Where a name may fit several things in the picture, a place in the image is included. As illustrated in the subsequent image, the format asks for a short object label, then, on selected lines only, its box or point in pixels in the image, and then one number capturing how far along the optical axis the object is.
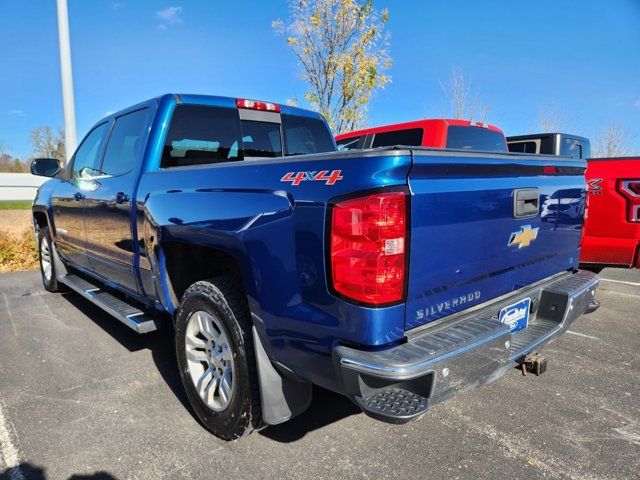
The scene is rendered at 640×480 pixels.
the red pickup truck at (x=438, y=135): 5.90
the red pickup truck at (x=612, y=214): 4.23
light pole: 8.60
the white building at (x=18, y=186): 38.16
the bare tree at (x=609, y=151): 17.38
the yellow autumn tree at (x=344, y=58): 10.20
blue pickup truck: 1.71
